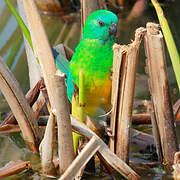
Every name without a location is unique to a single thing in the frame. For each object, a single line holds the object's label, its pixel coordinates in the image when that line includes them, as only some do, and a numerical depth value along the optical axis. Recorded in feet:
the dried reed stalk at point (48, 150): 13.47
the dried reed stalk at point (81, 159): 12.52
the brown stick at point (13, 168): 15.35
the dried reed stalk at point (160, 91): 13.15
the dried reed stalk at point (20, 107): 15.16
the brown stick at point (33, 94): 17.40
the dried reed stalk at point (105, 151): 13.30
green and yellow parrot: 14.03
